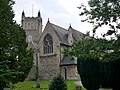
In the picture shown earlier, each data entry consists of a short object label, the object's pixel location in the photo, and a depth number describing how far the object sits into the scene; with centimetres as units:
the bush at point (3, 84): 908
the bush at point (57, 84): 1410
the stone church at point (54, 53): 2498
